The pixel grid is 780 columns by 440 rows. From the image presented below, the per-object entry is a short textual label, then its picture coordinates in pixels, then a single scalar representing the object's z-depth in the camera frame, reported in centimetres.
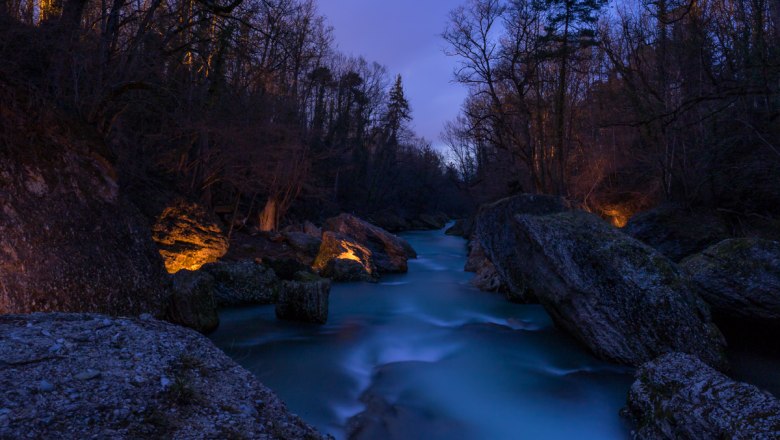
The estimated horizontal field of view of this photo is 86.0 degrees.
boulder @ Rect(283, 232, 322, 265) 1446
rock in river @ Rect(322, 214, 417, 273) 1518
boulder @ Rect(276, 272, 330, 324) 786
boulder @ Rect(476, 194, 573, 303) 920
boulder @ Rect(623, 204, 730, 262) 965
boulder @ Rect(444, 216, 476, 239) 3045
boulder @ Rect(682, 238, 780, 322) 547
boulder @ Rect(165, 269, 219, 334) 649
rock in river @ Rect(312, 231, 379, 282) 1280
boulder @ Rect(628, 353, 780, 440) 296
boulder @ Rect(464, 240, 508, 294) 1097
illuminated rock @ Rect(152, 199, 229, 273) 1084
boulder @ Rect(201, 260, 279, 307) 890
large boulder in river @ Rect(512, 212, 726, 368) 517
